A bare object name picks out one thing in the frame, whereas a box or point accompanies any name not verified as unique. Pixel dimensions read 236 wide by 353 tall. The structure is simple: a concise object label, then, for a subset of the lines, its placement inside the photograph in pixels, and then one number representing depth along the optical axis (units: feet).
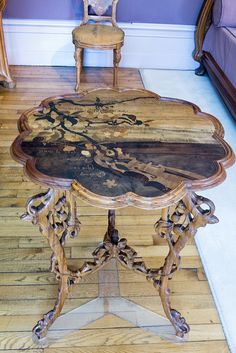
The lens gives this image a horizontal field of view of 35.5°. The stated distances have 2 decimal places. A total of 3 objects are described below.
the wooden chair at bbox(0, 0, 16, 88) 9.04
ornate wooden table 3.23
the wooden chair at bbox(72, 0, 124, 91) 9.07
